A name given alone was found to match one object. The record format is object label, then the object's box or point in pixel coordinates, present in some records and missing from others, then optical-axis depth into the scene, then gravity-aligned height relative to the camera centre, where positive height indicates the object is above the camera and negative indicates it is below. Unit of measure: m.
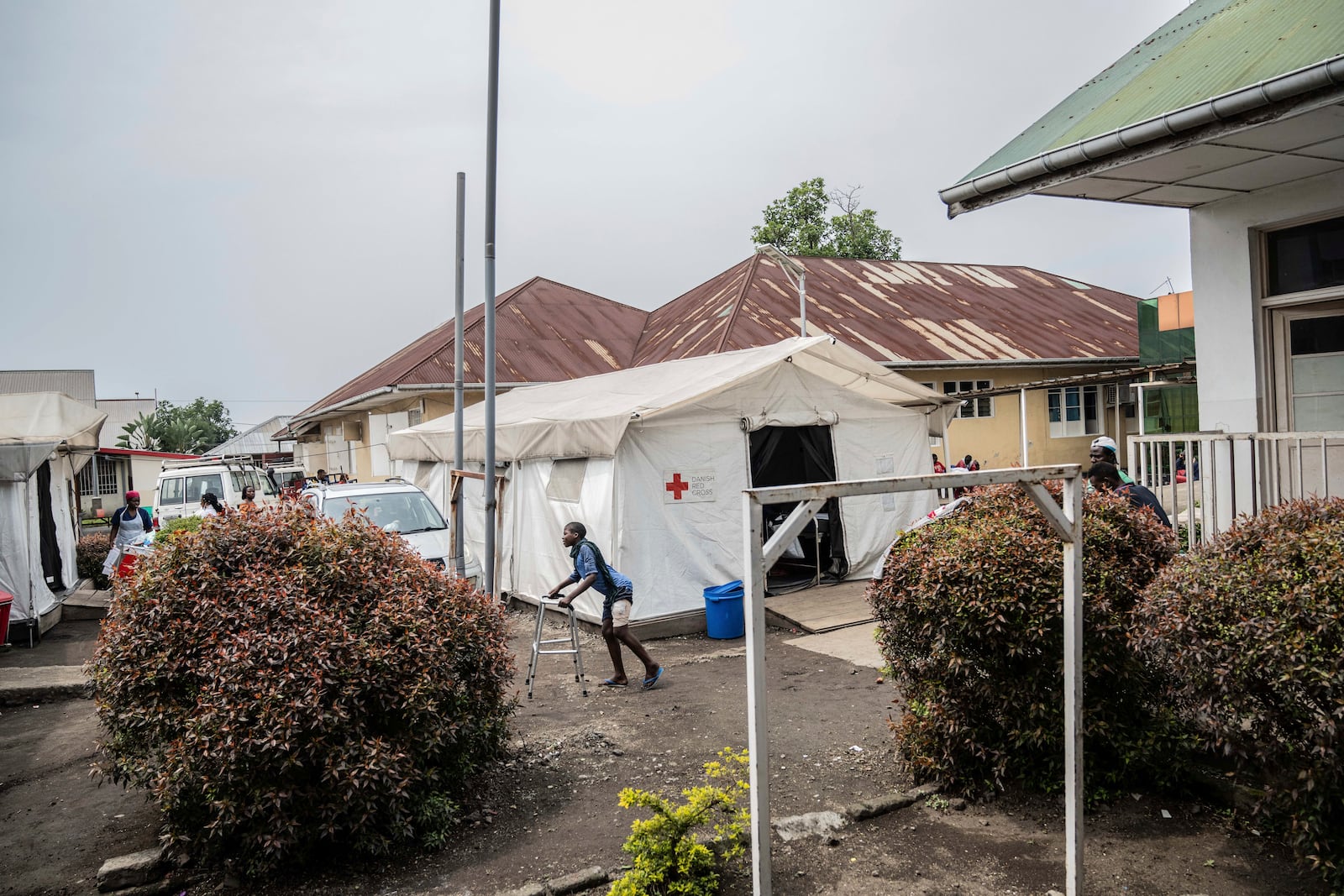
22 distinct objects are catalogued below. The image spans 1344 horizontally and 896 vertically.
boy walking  8.40 -1.12
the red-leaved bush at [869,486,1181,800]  4.84 -1.01
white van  19.59 -0.14
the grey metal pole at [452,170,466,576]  11.08 +1.94
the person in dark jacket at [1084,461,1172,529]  6.32 -0.19
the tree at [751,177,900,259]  38.34 +9.98
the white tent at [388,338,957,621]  10.88 +0.14
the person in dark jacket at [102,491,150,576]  14.73 -0.78
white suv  12.44 -0.49
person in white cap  7.07 +0.04
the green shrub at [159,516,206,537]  5.69 -0.31
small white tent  11.52 -0.13
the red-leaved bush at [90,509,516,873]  4.54 -1.12
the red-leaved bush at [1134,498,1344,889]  3.59 -0.81
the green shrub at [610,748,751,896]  4.23 -1.79
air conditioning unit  24.22 +1.69
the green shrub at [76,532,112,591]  16.94 -1.42
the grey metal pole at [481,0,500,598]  9.78 +2.80
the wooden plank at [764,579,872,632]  10.65 -1.73
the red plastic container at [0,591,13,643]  10.07 -1.40
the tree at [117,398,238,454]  68.19 +3.58
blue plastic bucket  10.66 -1.67
